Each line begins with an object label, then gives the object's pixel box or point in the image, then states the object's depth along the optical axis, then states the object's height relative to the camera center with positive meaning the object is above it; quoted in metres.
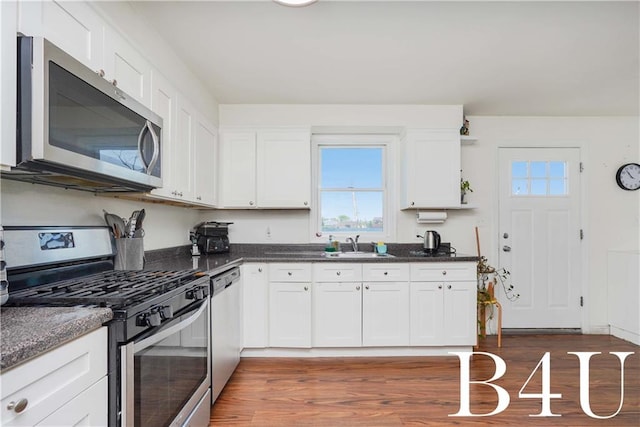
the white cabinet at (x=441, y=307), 2.92 -0.79
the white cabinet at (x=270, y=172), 3.30 +0.47
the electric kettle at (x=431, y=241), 3.25 -0.22
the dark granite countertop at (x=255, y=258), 2.34 -0.34
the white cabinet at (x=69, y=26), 1.12 +0.75
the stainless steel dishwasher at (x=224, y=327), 2.11 -0.79
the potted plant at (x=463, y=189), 3.48 +0.33
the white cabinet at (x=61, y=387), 0.75 -0.44
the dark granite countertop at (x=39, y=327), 0.76 -0.30
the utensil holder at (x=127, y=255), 1.91 -0.22
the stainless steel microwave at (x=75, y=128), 1.04 +0.35
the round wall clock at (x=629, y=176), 3.66 +0.49
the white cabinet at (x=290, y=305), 2.91 -0.78
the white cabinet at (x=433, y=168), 3.31 +0.52
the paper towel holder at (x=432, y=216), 3.44 +0.03
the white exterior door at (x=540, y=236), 3.63 -0.19
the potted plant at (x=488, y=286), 3.30 -0.73
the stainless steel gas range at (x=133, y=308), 1.11 -0.37
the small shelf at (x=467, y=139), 3.41 +0.86
